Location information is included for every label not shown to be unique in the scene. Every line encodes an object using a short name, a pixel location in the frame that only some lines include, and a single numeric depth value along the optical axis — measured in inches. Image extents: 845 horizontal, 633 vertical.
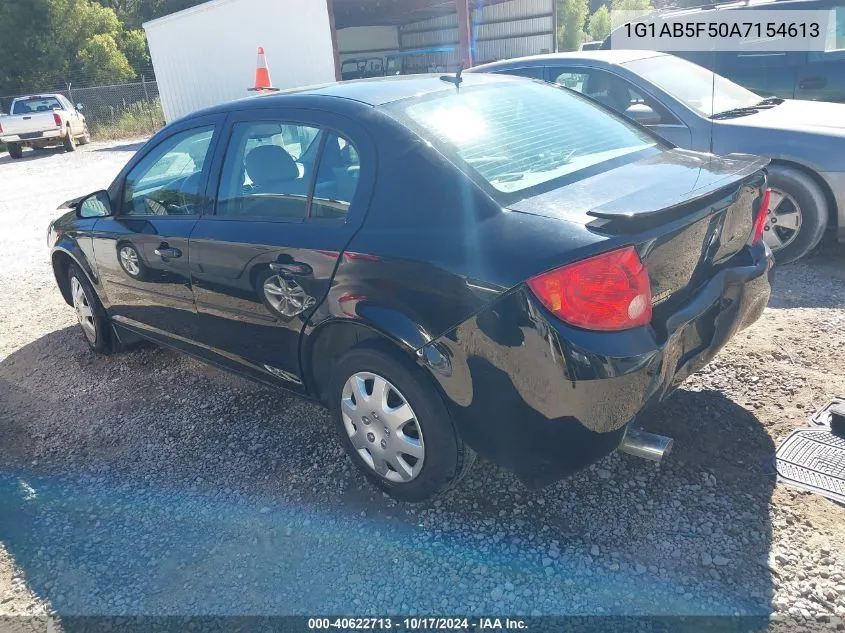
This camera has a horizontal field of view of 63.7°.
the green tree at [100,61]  1212.5
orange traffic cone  453.1
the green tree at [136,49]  1347.2
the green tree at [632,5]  2144.4
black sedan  90.4
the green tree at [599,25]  1756.9
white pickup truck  741.9
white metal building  674.8
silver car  196.5
